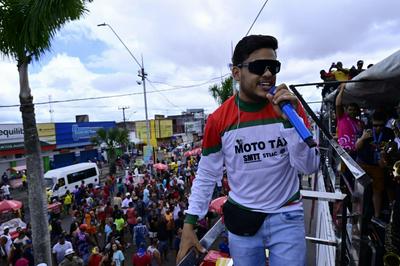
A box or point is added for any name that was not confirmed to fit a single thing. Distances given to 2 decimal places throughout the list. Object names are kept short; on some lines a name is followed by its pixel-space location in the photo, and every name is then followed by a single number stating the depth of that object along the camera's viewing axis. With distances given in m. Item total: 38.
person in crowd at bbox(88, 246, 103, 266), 9.04
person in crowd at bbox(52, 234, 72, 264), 9.82
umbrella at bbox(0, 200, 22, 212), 15.14
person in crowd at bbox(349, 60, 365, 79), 5.42
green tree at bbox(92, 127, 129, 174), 33.28
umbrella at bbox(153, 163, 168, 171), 24.72
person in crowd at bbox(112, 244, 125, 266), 9.48
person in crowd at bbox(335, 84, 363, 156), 4.96
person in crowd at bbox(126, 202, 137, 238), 13.32
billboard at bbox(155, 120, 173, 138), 53.12
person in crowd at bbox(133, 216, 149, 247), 11.87
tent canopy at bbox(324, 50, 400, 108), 2.75
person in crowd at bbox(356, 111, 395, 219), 3.86
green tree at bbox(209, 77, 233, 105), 26.02
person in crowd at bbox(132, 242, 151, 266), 9.38
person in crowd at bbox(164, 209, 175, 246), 12.06
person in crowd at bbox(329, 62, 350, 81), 6.20
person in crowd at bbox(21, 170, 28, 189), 26.75
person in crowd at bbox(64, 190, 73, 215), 18.11
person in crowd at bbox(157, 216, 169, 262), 11.34
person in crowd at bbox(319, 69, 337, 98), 6.30
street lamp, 23.91
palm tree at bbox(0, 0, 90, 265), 7.48
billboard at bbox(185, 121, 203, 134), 59.06
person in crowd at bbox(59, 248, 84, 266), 8.14
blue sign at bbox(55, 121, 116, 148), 34.53
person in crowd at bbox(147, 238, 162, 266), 9.91
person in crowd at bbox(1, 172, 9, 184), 26.61
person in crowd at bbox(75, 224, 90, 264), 10.73
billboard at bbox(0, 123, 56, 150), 28.53
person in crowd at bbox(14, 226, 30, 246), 10.56
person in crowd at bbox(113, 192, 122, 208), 15.92
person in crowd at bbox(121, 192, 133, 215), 14.33
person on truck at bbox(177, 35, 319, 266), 1.92
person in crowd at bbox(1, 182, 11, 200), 20.89
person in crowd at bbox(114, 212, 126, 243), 12.30
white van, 21.08
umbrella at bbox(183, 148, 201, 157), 29.73
